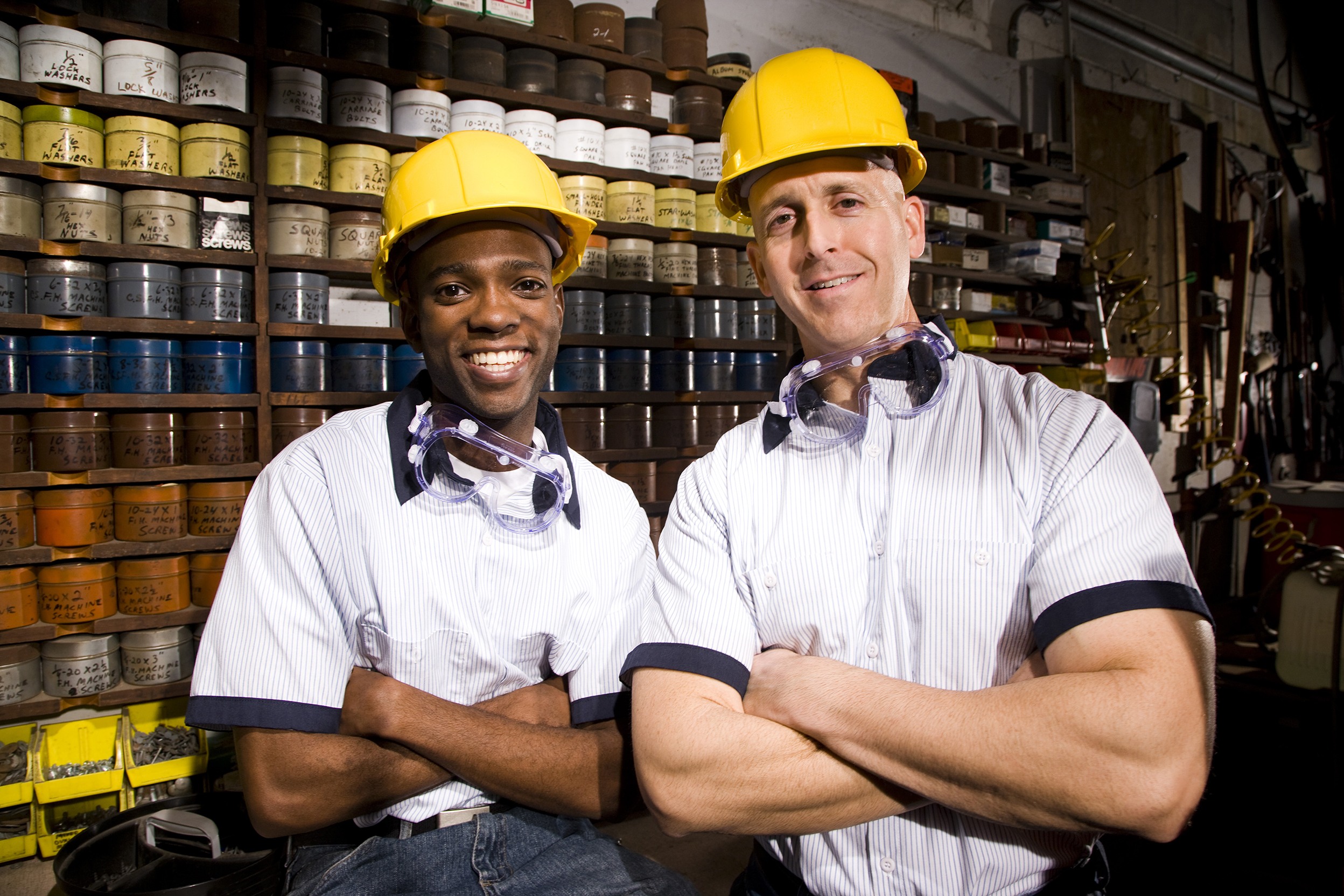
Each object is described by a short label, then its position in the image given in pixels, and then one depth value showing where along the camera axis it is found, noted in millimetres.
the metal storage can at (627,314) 3492
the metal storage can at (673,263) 3605
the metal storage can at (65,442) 2615
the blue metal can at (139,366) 2686
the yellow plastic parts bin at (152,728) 2625
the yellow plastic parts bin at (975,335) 4203
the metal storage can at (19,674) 2592
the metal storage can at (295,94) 2848
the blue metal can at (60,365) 2596
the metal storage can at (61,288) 2582
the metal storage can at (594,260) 3428
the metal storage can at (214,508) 2822
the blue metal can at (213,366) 2781
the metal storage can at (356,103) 2975
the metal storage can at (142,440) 2713
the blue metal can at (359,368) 3018
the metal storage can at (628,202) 3496
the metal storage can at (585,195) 3342
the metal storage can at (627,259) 3529
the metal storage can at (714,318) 3697
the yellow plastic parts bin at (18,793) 2461
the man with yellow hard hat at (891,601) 922
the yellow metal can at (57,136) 2564
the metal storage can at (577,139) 3352
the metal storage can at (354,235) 2996
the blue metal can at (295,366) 2904
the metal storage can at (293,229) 2891
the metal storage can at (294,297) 2896
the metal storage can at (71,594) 2652
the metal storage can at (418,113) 3078
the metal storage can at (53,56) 2535
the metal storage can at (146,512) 2734
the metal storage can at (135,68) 2627
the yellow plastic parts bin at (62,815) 2535
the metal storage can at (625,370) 3498
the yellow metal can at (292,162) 2881
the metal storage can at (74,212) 2604
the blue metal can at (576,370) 3398
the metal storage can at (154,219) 2686
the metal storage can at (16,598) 2580
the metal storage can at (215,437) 2801
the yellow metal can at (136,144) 2658
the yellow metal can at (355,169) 2986
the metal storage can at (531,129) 3242
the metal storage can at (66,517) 2646
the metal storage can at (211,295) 2771
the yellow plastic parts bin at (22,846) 2486
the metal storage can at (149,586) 2754
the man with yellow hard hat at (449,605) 1287
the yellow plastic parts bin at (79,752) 2520
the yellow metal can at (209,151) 2754
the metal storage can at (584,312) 3385
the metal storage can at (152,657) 2752
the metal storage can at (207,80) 2727
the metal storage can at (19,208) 2512
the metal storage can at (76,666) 2674
